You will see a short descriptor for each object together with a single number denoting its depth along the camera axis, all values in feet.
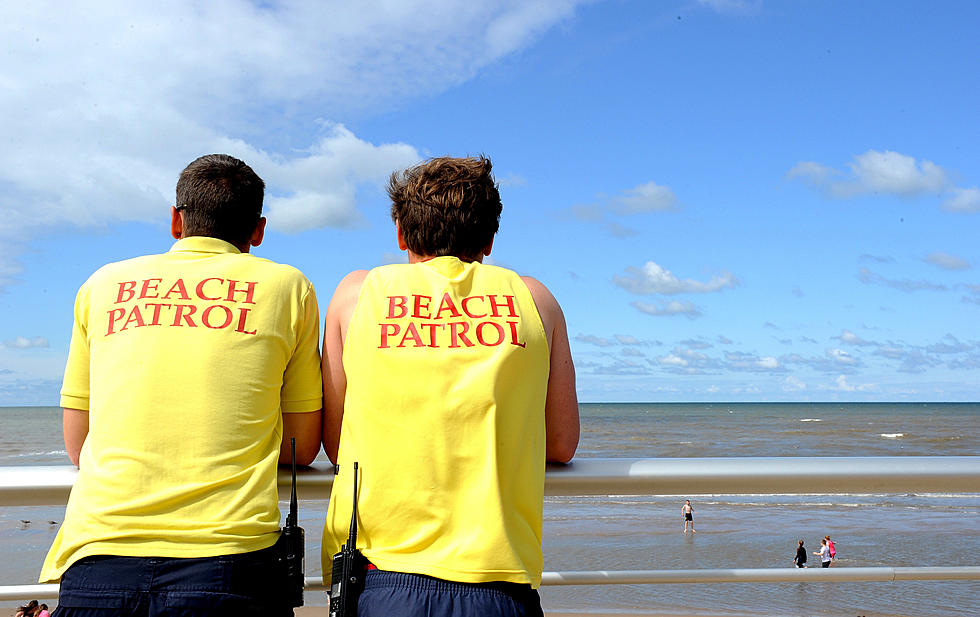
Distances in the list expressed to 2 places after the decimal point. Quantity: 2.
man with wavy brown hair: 4.58
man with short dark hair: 4.69
